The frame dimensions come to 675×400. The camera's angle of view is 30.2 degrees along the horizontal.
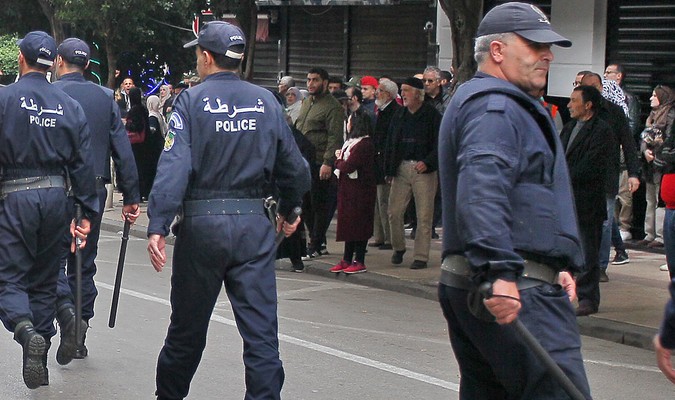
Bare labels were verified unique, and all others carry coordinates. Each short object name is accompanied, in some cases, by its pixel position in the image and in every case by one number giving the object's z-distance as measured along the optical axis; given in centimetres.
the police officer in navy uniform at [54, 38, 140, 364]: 777
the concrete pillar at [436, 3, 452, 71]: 1808
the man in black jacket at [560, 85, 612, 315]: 1002
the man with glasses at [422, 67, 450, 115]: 1441
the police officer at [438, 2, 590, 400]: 419
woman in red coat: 1251
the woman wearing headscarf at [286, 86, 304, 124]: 1463
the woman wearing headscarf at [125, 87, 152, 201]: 1847
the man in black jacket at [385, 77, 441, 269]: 1235
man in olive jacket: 1334
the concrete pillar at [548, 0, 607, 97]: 1550
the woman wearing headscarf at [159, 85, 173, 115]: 1965
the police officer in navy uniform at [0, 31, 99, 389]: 704
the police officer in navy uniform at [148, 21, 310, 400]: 569
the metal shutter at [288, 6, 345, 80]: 2070
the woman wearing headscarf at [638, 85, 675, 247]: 1315
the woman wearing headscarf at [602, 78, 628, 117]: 1318
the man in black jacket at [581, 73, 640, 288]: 1069
